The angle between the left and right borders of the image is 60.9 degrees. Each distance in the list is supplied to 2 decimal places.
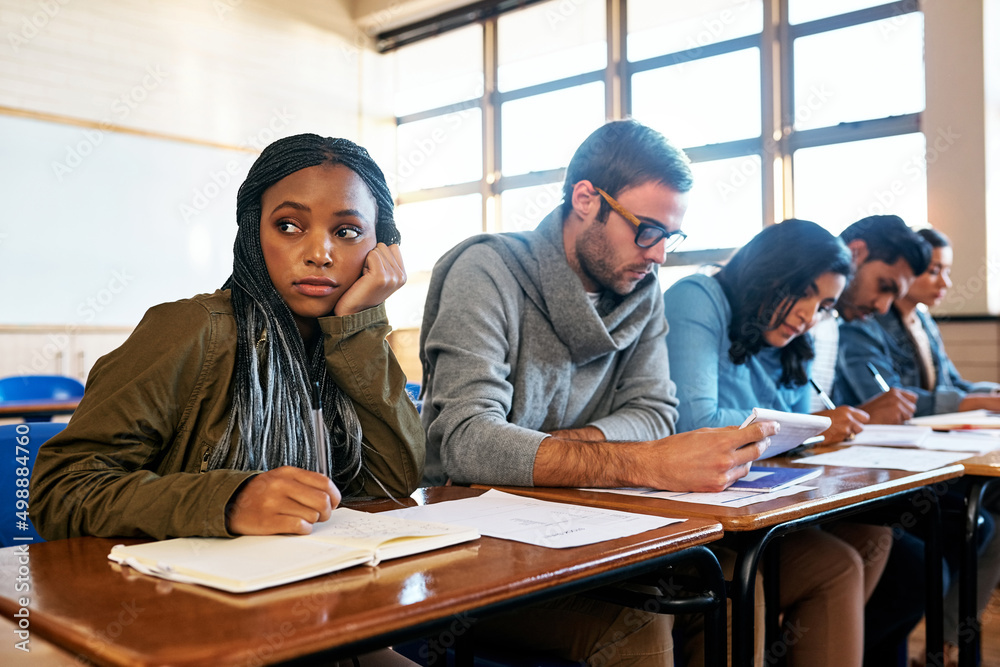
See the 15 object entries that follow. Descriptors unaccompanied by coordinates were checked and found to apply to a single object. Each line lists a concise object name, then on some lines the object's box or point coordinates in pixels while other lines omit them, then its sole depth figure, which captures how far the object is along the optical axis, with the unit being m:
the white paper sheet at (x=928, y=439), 2.02
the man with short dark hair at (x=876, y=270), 2.88
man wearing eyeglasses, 1.42
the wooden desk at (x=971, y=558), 1.74
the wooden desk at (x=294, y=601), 0.61
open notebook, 0.74
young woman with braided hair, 0.92
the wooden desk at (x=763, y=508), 1.12
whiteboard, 5.69
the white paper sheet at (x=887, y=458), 1.65
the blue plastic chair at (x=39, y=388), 3.96
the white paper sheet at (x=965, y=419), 2.46
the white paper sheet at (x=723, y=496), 1.21
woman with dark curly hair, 1.98
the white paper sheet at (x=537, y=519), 0.95
